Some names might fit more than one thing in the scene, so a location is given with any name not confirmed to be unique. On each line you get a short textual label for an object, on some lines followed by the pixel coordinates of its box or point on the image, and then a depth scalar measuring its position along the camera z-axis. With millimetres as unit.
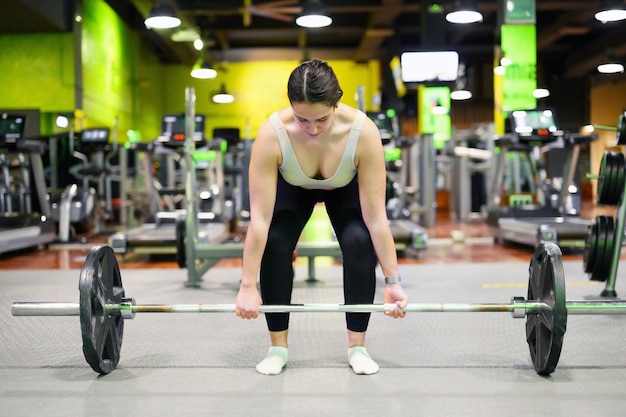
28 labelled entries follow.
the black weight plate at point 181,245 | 4211
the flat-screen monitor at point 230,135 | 8781
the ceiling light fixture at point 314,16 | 8305
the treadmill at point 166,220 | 5336
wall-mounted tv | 9965
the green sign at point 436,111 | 12227
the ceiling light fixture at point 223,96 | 14141
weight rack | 3248
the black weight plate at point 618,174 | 3244
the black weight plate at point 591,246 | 3332
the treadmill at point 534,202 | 5805
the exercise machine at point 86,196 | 7241
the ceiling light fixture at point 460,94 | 13713
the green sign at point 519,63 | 8172
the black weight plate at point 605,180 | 3262
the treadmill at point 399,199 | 5301
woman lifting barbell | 1885
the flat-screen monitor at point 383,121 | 6202
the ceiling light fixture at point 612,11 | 7152
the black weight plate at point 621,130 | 3182
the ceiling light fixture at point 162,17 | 8008
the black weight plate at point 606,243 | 3295
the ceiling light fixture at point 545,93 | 14593
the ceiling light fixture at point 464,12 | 7863
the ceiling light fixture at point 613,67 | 6898
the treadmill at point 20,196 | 6141
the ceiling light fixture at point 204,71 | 11750
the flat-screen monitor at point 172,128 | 6406
